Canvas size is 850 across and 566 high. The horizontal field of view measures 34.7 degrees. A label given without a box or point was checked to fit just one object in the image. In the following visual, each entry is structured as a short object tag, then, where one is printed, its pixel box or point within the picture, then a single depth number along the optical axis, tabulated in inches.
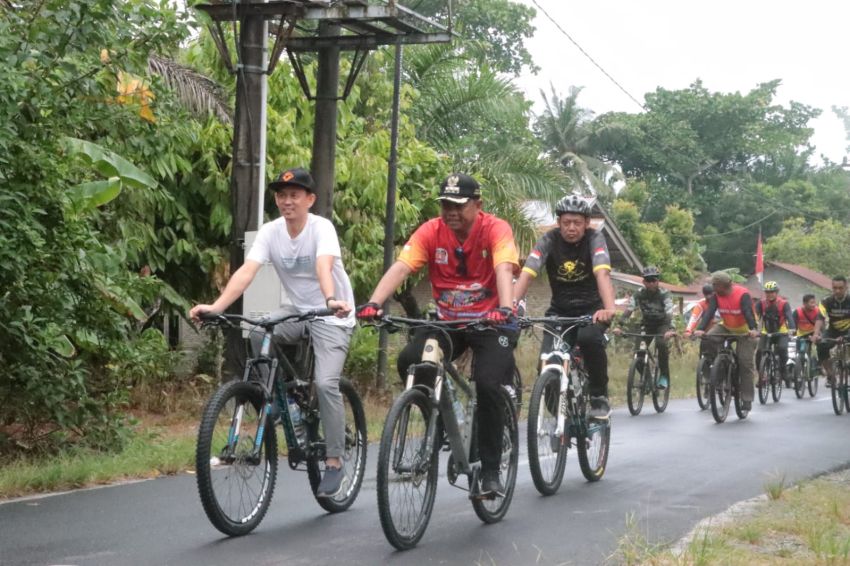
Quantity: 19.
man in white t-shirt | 302.0
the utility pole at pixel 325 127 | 595.5
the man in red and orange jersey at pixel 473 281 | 295.0
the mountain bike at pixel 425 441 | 266.7
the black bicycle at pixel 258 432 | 270.1
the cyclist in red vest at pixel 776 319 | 928.9
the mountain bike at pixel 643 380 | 716.0
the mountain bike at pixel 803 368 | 948.0
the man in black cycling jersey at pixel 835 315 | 774.2
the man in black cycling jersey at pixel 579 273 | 387.2
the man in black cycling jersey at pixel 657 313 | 754.2
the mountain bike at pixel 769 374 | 848.9
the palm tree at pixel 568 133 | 2203.5
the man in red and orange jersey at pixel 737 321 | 665.0
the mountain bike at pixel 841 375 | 764.6
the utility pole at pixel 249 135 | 534.6
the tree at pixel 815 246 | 2704.2
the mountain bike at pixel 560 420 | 356.5
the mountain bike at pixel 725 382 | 648.4
